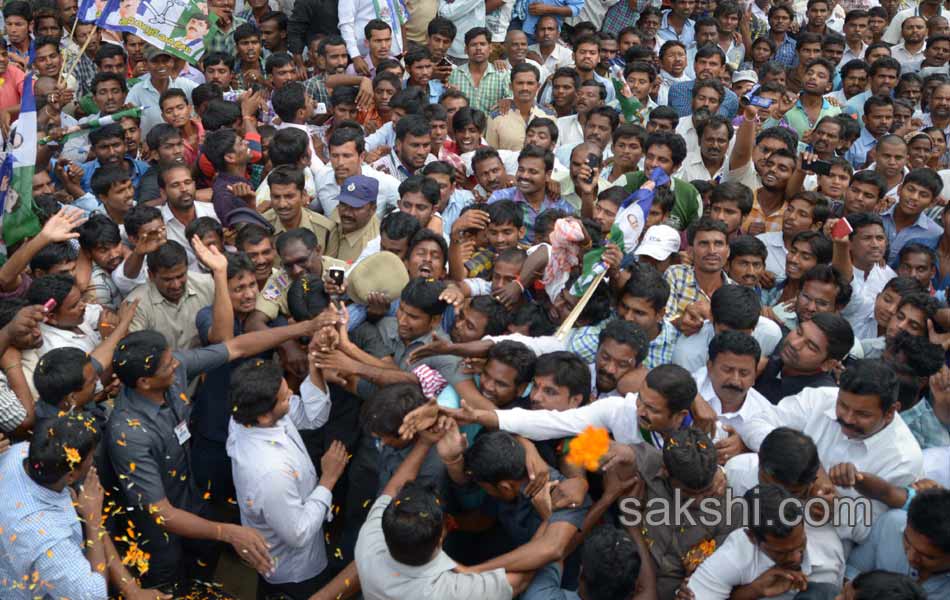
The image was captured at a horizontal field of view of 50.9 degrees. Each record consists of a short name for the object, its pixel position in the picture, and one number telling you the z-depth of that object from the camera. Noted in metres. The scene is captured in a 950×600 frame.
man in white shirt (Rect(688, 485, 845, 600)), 3.62
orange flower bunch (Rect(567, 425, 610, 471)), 4.20
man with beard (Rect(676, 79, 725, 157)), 8.60
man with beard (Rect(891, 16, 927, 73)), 11.15
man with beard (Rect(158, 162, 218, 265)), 6.40
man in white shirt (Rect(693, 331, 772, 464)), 4.70
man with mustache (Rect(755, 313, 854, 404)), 4.93
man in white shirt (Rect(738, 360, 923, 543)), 4.20
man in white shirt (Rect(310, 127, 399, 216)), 6.93
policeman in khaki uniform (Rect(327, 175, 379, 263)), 6.37
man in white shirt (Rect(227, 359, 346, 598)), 4.24
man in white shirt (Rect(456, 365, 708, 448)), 4.28
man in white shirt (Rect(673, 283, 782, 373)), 5.14
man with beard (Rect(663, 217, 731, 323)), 5.88
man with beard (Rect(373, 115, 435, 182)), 7.42
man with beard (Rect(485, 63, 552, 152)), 8.67
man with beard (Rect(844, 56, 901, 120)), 9.84
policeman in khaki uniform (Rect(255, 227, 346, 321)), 5.66
